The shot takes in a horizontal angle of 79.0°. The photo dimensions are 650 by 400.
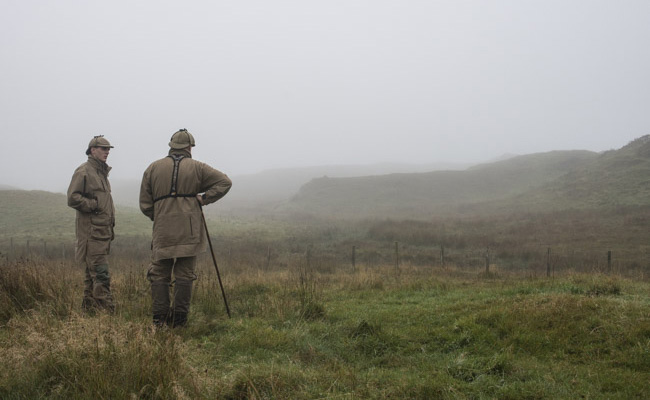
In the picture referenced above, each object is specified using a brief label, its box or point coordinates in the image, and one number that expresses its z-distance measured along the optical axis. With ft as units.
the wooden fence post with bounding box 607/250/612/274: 42.16
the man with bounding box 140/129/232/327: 16.65
